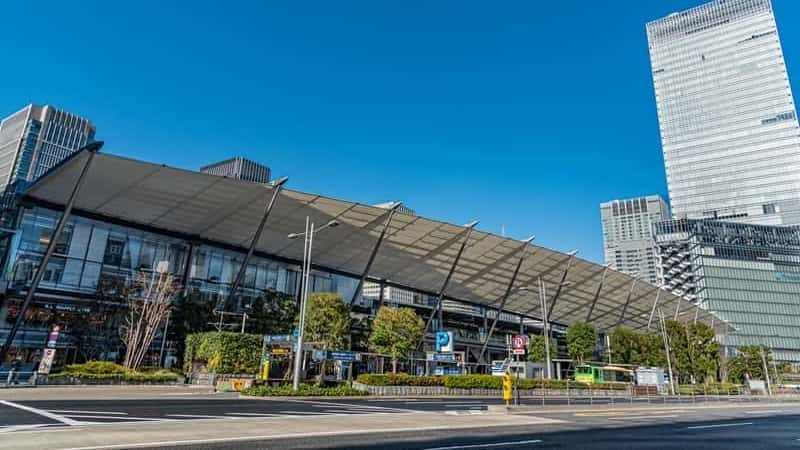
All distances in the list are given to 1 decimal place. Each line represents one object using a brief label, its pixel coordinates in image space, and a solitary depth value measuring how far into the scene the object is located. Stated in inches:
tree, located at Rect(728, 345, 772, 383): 2955.2
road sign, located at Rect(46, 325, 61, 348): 1018.3
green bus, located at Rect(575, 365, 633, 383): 1888.5
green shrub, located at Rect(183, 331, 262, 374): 1295.5
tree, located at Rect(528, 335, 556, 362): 2298.1
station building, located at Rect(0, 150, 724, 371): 1424.7
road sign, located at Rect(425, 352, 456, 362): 1520.7
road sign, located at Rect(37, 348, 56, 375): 1028.5
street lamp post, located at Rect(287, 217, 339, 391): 914.4
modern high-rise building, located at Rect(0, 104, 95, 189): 5073.8
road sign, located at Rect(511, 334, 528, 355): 941.8
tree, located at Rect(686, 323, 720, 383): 2401.6
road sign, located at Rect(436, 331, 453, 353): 1656.0
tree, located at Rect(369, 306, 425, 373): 1581.0
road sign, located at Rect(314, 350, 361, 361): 1200.2
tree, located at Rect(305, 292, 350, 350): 1423.5
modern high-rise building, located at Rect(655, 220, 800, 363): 4333.2
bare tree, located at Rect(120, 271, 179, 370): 1359.5
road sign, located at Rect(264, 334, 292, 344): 1170.5
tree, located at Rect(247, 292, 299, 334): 1798.7
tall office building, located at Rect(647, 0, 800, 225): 5944.9
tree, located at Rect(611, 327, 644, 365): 2349.9
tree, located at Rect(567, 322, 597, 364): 2235.5
